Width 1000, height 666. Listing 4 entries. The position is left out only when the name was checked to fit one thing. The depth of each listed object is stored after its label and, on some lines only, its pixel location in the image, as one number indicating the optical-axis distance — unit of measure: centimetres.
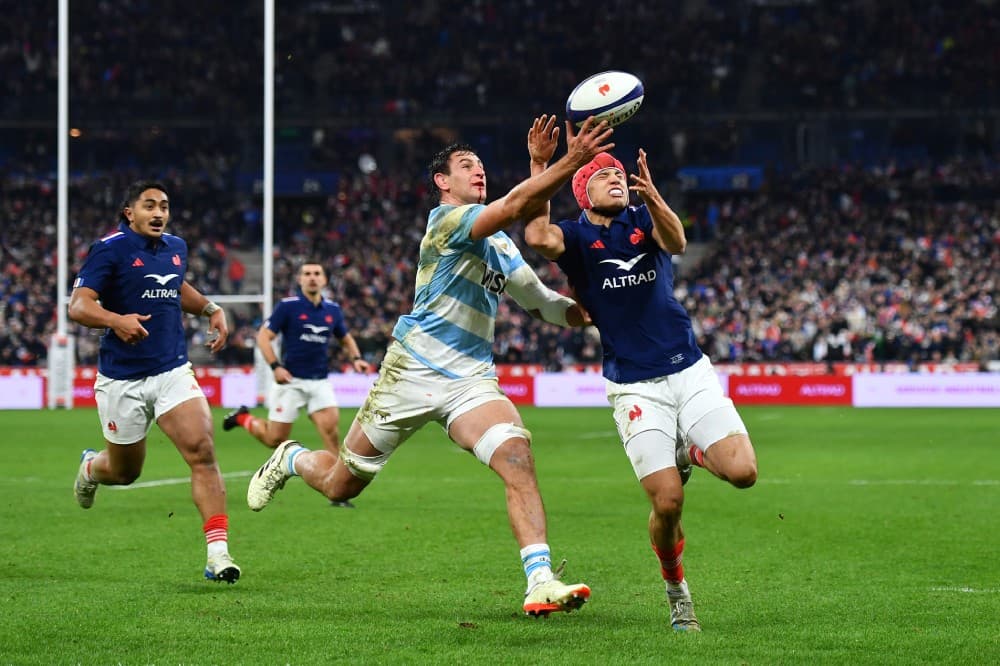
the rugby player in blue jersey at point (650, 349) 1415
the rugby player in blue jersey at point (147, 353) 1769
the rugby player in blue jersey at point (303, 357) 3011
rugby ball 1403
